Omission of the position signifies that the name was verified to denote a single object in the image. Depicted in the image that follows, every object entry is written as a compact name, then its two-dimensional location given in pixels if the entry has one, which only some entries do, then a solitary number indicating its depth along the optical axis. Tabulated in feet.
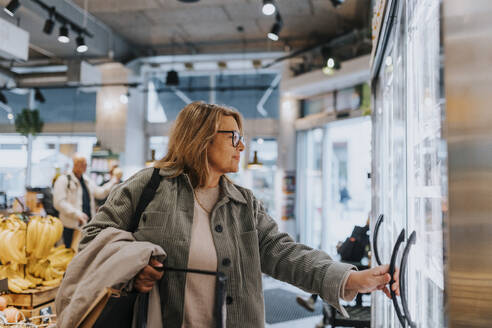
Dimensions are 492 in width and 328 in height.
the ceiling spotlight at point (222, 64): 28.04
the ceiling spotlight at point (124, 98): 26.73
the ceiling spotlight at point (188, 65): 28.02
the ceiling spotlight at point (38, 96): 25.89
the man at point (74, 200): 15.20
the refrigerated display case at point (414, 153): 3.16
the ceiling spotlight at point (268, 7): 14.43
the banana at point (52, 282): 8.27
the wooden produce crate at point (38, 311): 7.18
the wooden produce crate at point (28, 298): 7.71
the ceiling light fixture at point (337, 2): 14.49
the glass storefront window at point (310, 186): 27.07
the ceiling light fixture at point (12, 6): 13.80
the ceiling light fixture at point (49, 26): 17.33
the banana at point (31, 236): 8.18
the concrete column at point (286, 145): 27.45
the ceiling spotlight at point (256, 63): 27.14
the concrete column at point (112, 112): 27.86
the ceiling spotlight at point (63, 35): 17.80
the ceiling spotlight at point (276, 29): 17.51
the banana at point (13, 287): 7.69
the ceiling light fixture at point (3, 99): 20.58
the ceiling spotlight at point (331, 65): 19.10
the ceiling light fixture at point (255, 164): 23.10
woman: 4.45
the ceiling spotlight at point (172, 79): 25.22
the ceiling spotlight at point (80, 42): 19.41
